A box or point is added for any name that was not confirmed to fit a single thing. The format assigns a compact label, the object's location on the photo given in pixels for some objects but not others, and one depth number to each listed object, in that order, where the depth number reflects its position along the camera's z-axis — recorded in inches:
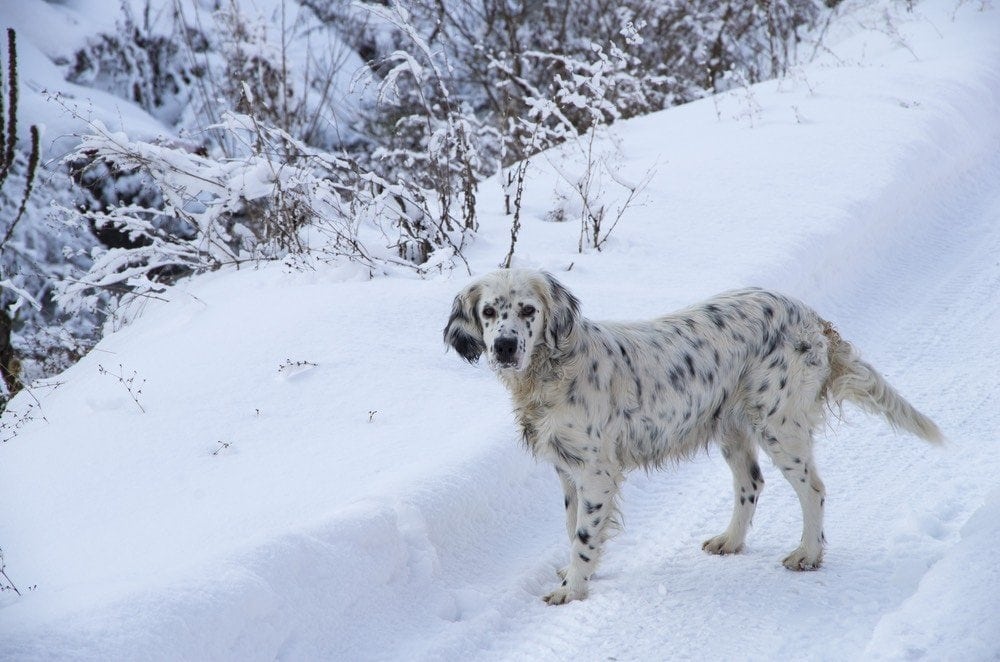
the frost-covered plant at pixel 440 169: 522.9
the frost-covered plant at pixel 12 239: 419.0
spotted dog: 287.3
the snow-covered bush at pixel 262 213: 531.8
